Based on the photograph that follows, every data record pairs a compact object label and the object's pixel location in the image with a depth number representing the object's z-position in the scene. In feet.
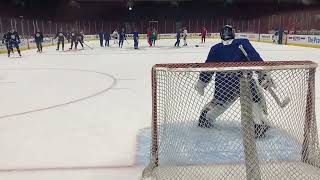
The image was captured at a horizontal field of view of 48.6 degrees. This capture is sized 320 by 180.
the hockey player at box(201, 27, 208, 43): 71.82
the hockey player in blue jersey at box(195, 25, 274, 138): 9.46
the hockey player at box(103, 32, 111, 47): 68.02
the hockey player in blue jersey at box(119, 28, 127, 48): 63.10
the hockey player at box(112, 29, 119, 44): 75.38
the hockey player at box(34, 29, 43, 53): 53.91
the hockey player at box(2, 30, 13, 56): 47.57
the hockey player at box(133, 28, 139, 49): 56.59
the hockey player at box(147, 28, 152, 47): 63.03
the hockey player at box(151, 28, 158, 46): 63.62
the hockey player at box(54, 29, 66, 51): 58.59
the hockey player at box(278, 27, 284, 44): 65.82
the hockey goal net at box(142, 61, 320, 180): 8.11
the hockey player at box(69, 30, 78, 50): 59.40
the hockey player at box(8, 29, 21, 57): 47.39
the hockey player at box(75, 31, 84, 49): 61.48
